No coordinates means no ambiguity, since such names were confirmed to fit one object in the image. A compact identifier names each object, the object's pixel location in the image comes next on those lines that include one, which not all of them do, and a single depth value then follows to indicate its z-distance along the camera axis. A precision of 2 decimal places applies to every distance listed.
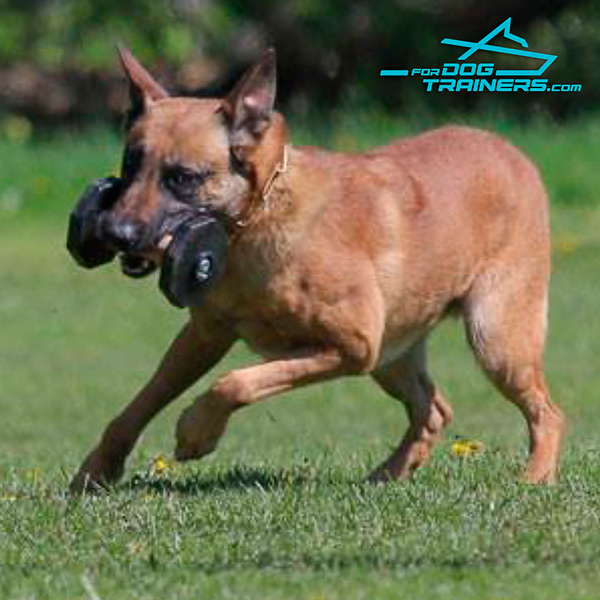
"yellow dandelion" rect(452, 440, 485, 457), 20.11
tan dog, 17.02
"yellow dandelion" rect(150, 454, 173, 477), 19.25
